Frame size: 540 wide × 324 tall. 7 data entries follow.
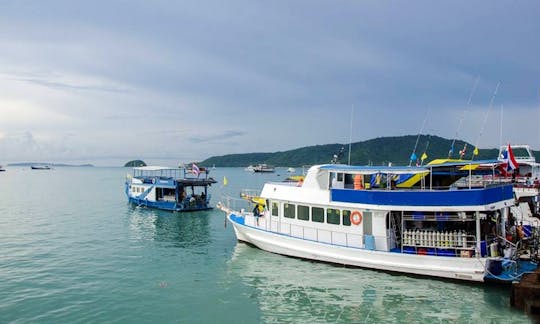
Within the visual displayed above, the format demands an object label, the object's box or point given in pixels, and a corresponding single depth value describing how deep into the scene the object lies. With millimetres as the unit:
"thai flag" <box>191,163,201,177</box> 42406
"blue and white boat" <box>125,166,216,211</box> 41719
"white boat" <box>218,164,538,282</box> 16125
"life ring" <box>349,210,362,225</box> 18452
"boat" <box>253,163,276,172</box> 172162
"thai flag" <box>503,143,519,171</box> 17469
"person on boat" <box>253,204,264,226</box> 23089
